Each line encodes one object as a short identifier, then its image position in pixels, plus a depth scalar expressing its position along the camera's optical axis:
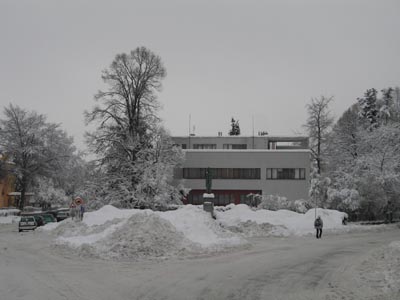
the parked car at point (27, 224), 38.69
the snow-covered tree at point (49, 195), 61.69
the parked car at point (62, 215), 48.50
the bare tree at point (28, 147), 53.66
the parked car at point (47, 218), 45.18
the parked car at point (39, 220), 43.22
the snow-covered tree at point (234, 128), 94.69
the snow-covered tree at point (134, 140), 44.91
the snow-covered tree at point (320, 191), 46.72
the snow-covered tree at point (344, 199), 43.09
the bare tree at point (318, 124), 54.12
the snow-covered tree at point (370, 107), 66.38
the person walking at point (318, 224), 30.05
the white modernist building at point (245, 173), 54.09
